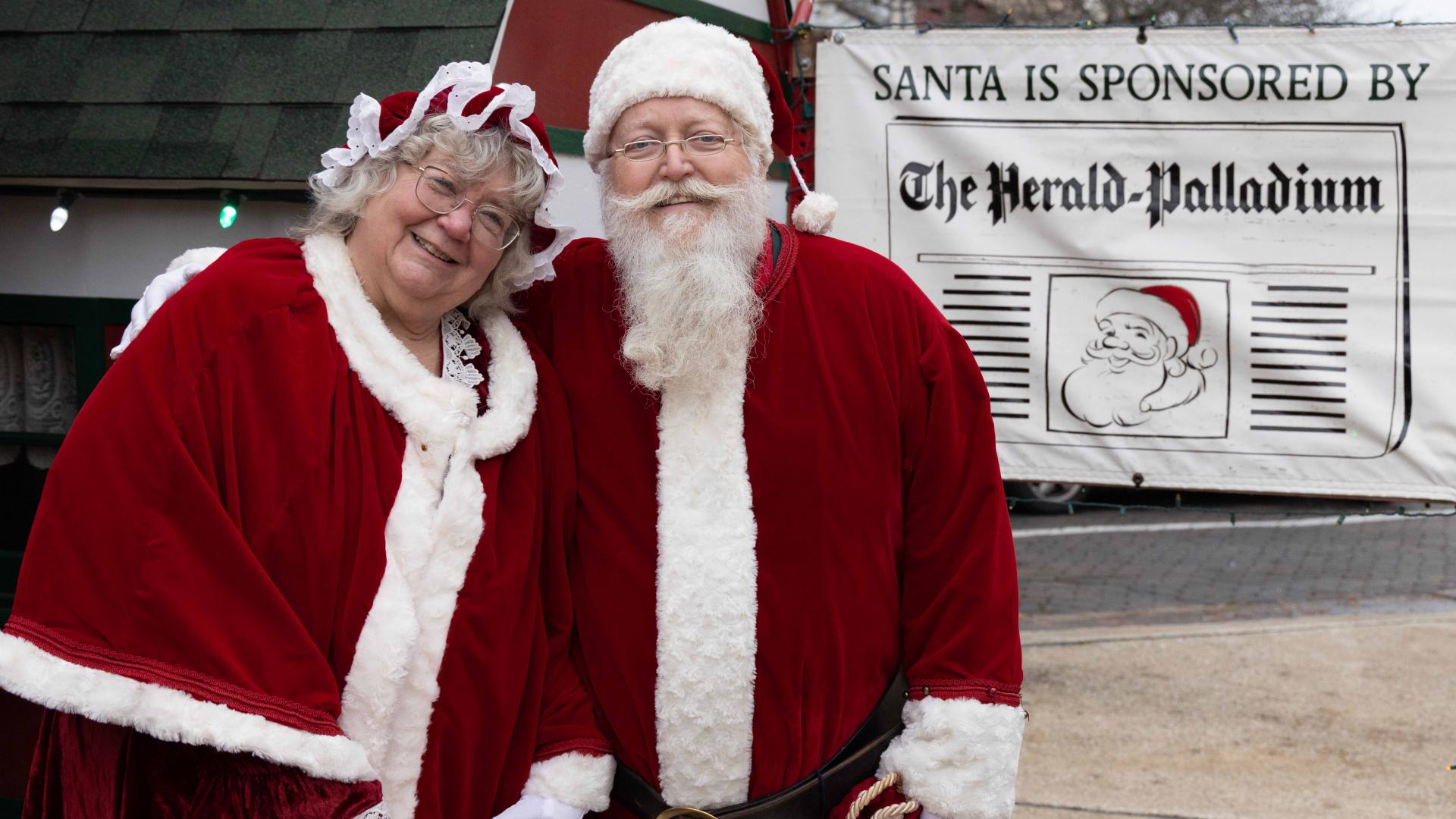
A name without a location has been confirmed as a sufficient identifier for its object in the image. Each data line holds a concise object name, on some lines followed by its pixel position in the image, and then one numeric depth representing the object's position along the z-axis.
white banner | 3.93
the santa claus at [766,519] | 2.20
